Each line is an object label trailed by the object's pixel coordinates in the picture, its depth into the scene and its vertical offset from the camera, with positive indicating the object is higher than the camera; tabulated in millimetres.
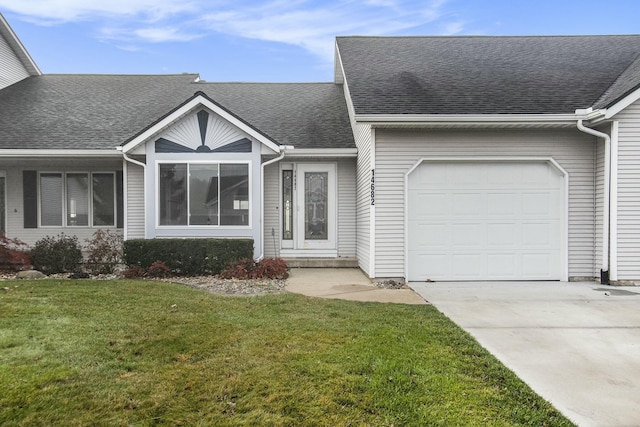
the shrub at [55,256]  9414 -1016
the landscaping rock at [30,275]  8859 -1331
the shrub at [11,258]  9297 -1029
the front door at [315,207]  11258 +27
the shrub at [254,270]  8992 -1285
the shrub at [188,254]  9359 -977
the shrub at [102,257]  9559 -1047
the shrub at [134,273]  9125 -1343
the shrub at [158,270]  9094 -1276
